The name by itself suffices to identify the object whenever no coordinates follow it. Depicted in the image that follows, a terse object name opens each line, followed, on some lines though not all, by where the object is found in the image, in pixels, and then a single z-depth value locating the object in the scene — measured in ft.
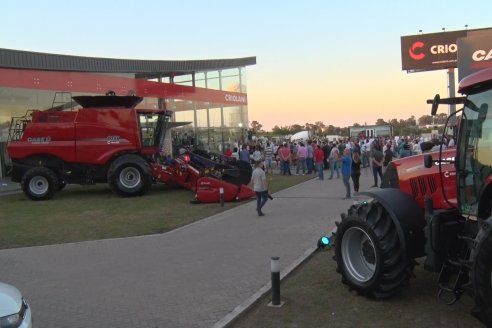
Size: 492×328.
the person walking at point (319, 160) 70.13
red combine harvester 56.03
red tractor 15.65
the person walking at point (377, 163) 55.57
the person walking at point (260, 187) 39.93
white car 12.91
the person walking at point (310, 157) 81.71
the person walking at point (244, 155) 79.97
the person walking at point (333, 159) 68.95
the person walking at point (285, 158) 78.07
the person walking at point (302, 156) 81.92
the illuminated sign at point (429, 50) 138.10
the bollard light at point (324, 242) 25.39
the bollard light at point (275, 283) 18.21
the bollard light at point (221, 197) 45.42
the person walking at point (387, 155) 56.59
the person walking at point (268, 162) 90.94
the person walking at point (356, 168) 49.85
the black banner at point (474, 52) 80.64
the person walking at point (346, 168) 49.13
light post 130.13
